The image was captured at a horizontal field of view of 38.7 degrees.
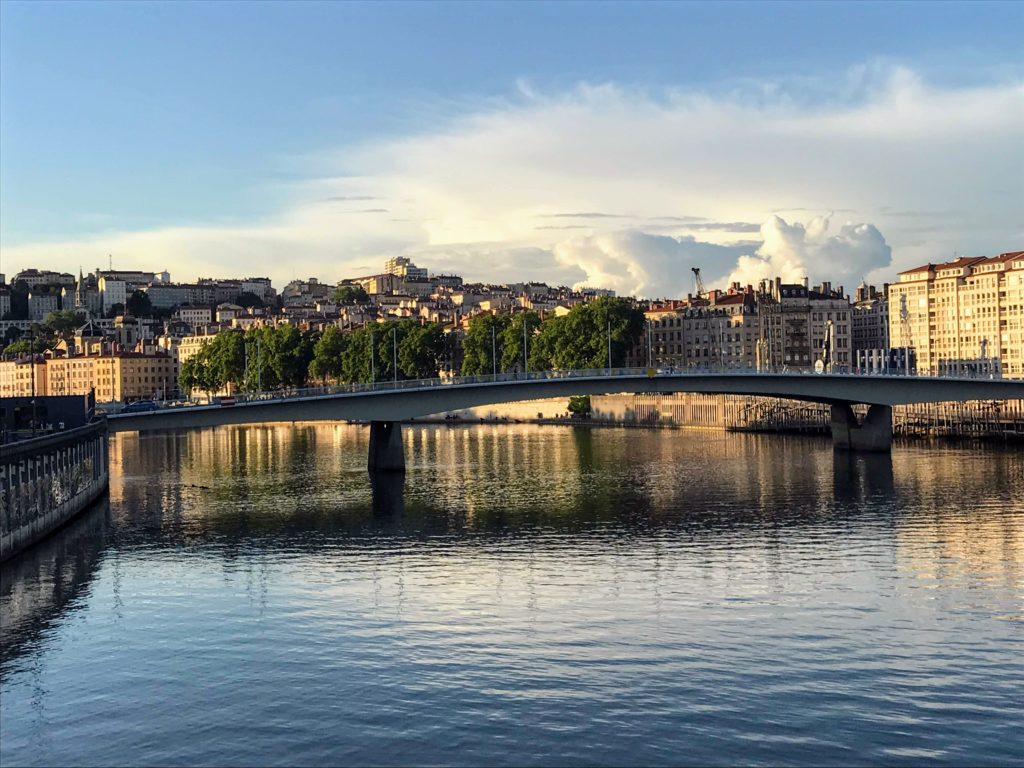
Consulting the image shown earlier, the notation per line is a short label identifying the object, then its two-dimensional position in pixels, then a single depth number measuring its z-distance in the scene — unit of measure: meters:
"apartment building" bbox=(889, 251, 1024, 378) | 166.62
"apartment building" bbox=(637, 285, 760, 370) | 174.62
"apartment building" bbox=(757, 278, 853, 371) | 173.88
